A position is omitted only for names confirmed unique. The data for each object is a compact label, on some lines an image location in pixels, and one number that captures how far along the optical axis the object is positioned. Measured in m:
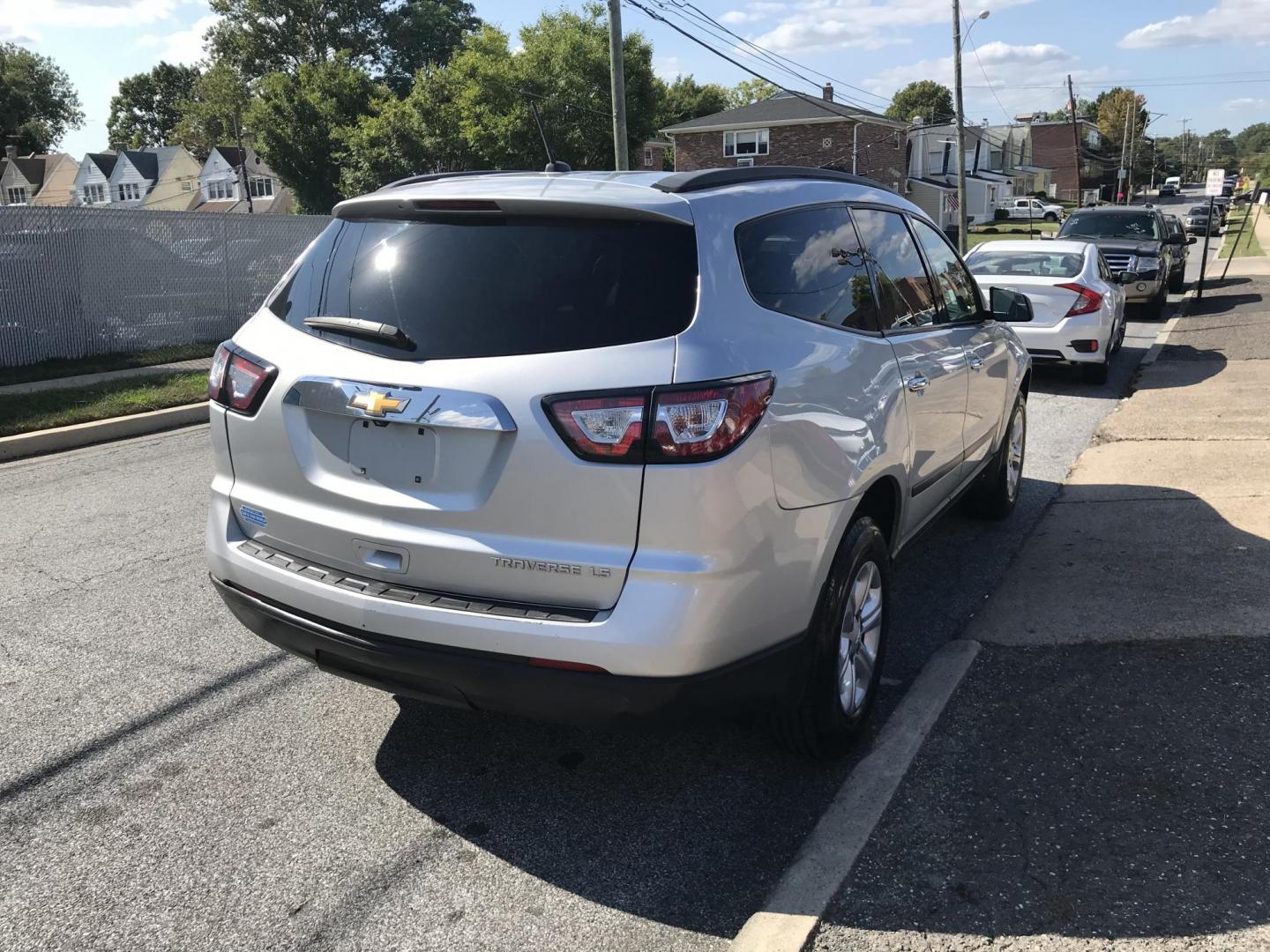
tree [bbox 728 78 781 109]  102.12
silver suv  2.65
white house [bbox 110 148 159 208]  78.38
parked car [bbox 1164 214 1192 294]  21.89
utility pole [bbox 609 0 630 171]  20.70
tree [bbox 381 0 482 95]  75.38
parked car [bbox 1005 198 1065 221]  72.44
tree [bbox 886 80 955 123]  109.44
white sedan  11.03
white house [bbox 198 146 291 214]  73.81
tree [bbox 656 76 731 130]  87.88
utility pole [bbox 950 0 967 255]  28.97
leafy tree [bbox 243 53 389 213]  58.78
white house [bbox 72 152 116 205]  80.88
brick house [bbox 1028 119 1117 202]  108.29
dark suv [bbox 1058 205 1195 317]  17.42
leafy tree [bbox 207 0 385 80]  73.62
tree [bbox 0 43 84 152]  83.94
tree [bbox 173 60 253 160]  79.94
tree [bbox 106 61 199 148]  105.56
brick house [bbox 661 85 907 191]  54.69
